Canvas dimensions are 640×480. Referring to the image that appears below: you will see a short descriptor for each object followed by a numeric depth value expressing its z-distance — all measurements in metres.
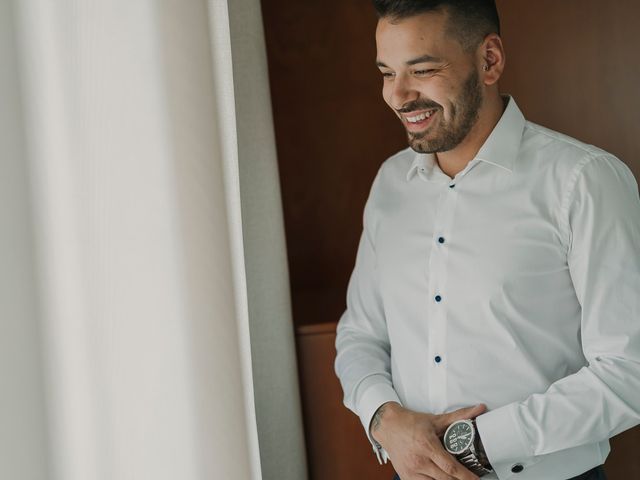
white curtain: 1.33
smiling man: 1.39
